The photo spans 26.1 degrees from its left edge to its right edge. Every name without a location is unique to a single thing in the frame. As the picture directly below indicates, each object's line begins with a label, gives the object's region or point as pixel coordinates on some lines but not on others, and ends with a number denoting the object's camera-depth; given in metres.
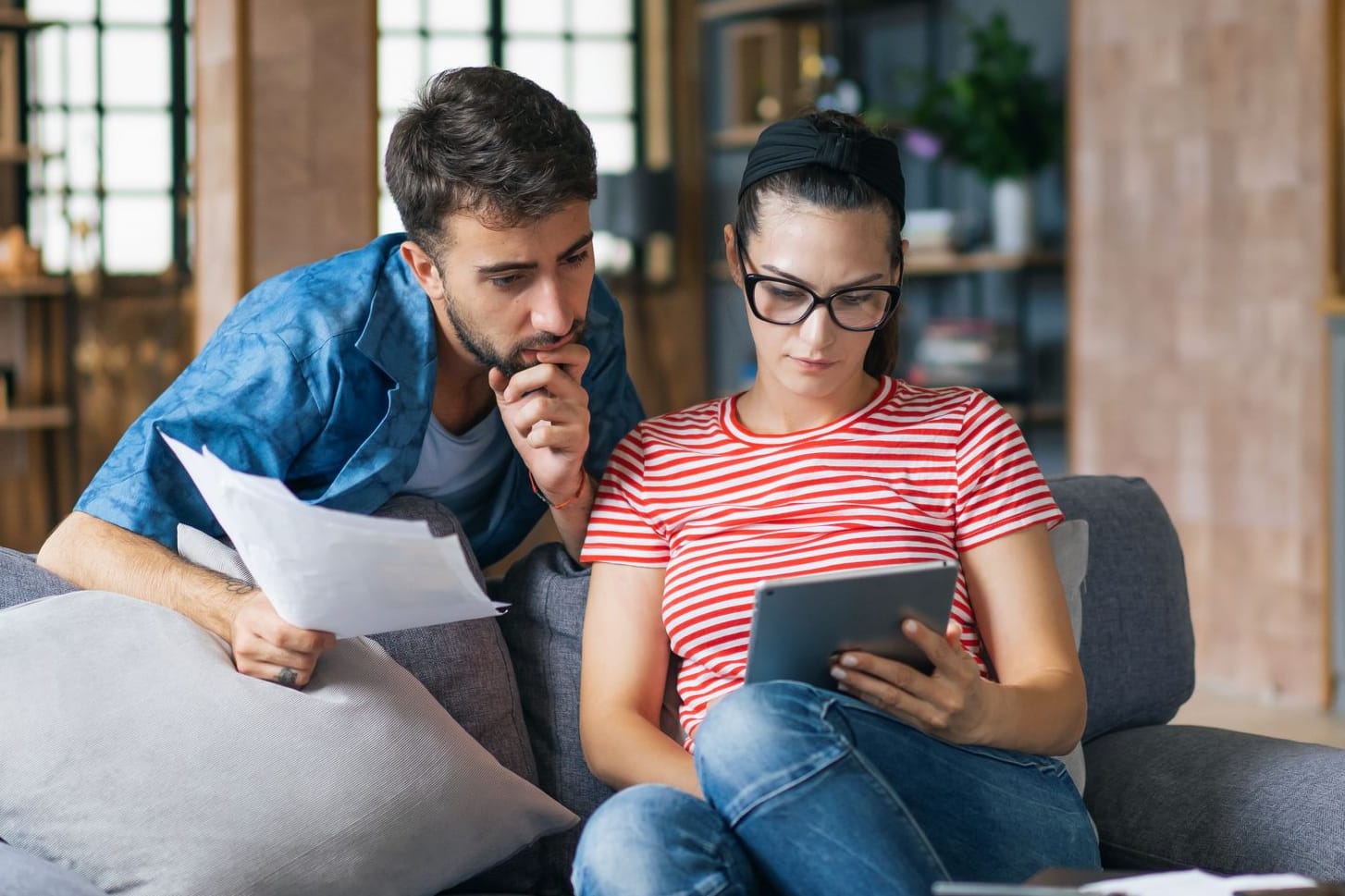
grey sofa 2.57
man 2.65
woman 2.32
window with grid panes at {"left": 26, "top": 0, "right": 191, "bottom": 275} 7.50
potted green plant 5.96
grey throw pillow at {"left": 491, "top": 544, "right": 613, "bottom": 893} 2.69
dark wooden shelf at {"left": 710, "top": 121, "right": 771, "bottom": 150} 7.46
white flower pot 6.10
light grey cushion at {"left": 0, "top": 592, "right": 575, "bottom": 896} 2.37
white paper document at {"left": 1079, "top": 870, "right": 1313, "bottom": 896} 2.13
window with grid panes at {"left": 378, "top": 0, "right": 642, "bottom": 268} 7.70
